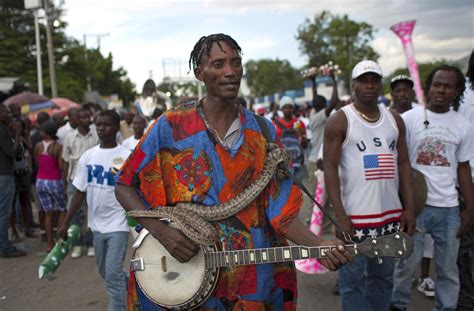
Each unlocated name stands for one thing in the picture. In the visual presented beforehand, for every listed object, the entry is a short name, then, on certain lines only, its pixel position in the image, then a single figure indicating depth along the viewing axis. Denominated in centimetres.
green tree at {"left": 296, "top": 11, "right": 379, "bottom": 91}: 4466
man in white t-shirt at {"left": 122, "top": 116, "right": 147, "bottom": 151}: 755
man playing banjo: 252
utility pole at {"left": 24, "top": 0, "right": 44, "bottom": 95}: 2222
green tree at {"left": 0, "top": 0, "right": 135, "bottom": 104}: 3503
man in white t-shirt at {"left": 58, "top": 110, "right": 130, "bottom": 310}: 454
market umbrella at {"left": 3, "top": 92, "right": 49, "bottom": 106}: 1614
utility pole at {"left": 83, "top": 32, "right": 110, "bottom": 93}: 4145
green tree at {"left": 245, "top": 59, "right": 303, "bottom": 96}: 7712
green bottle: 436
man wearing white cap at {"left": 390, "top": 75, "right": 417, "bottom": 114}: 583
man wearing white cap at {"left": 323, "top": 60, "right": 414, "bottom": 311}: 380
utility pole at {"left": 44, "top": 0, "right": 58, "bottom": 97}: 2298
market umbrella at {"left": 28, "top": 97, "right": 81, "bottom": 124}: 1688
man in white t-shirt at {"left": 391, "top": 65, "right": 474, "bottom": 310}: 412
